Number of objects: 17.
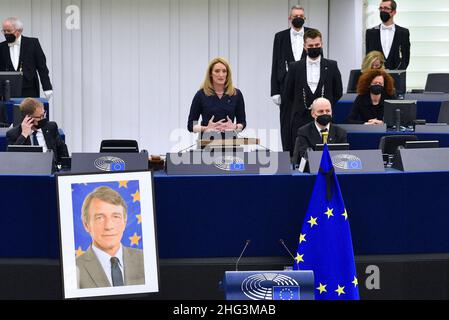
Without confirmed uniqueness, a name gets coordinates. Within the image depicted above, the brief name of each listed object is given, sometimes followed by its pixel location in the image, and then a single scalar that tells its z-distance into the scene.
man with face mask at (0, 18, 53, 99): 27.09
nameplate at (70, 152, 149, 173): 14.84
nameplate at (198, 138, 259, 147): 16.50
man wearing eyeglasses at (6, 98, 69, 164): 18.23
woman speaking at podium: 20.65
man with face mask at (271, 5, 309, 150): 25.03
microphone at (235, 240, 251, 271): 14.50
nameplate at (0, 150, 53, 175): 14.65
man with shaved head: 17.85
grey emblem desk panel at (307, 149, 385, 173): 14.89
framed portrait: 13.10
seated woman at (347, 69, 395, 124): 21.59
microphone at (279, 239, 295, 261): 14.66
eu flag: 13.95
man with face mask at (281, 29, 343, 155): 22.33
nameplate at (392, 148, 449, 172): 15.08
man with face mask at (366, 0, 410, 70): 26.25
